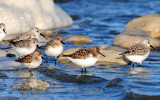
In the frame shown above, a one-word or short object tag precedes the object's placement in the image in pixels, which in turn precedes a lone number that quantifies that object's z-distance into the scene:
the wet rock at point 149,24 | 17.78
